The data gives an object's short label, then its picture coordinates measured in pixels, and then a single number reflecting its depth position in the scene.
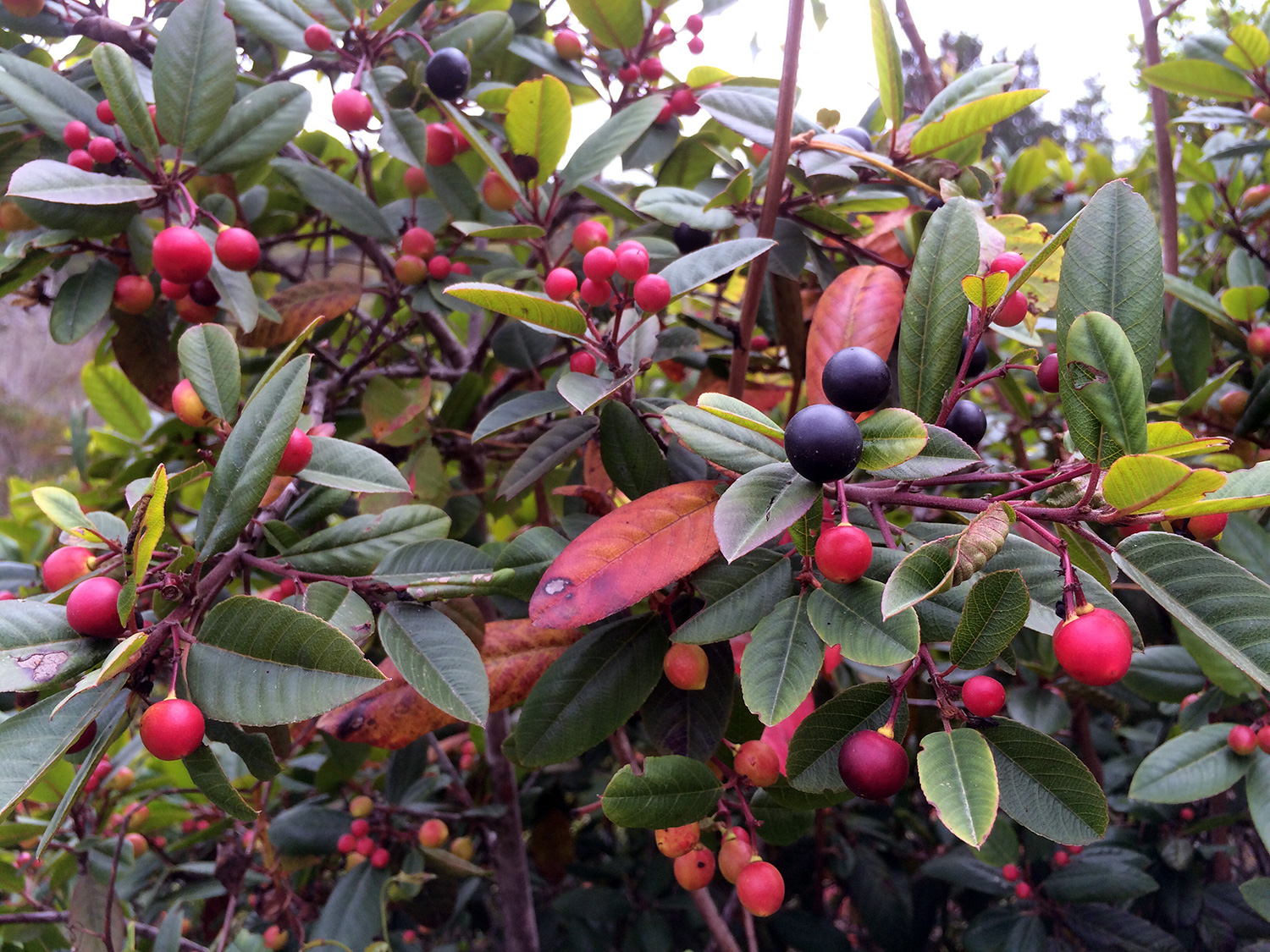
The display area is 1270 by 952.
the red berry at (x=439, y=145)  0.22
